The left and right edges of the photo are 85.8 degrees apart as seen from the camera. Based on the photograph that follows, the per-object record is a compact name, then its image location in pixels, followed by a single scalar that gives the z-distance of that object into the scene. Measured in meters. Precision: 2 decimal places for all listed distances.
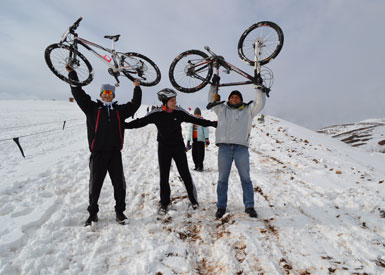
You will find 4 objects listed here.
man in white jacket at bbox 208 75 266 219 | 4.09
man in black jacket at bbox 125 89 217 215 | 4.36
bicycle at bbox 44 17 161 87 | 5.50
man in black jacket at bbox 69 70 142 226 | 3.73
